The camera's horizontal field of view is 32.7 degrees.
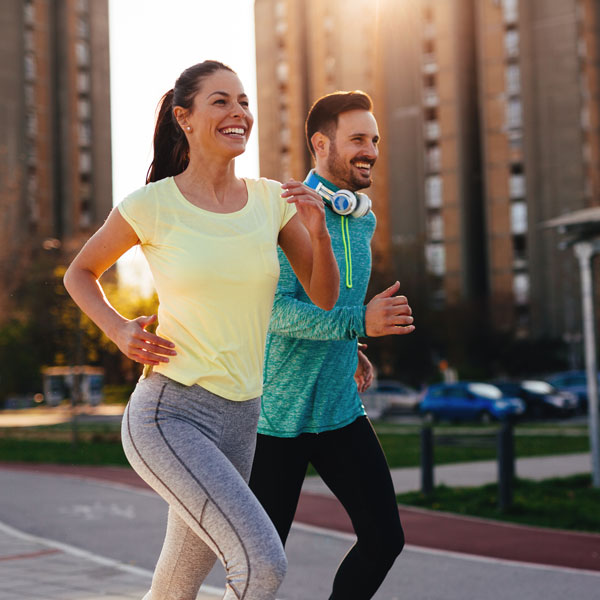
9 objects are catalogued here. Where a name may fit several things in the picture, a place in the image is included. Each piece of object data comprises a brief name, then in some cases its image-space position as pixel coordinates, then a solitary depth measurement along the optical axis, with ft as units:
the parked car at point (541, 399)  112.78
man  11.65
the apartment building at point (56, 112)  250.78
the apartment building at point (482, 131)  218.18
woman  9.30
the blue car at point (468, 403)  105.09
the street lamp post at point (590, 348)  38.37
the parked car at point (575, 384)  121.68
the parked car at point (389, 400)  132.17
